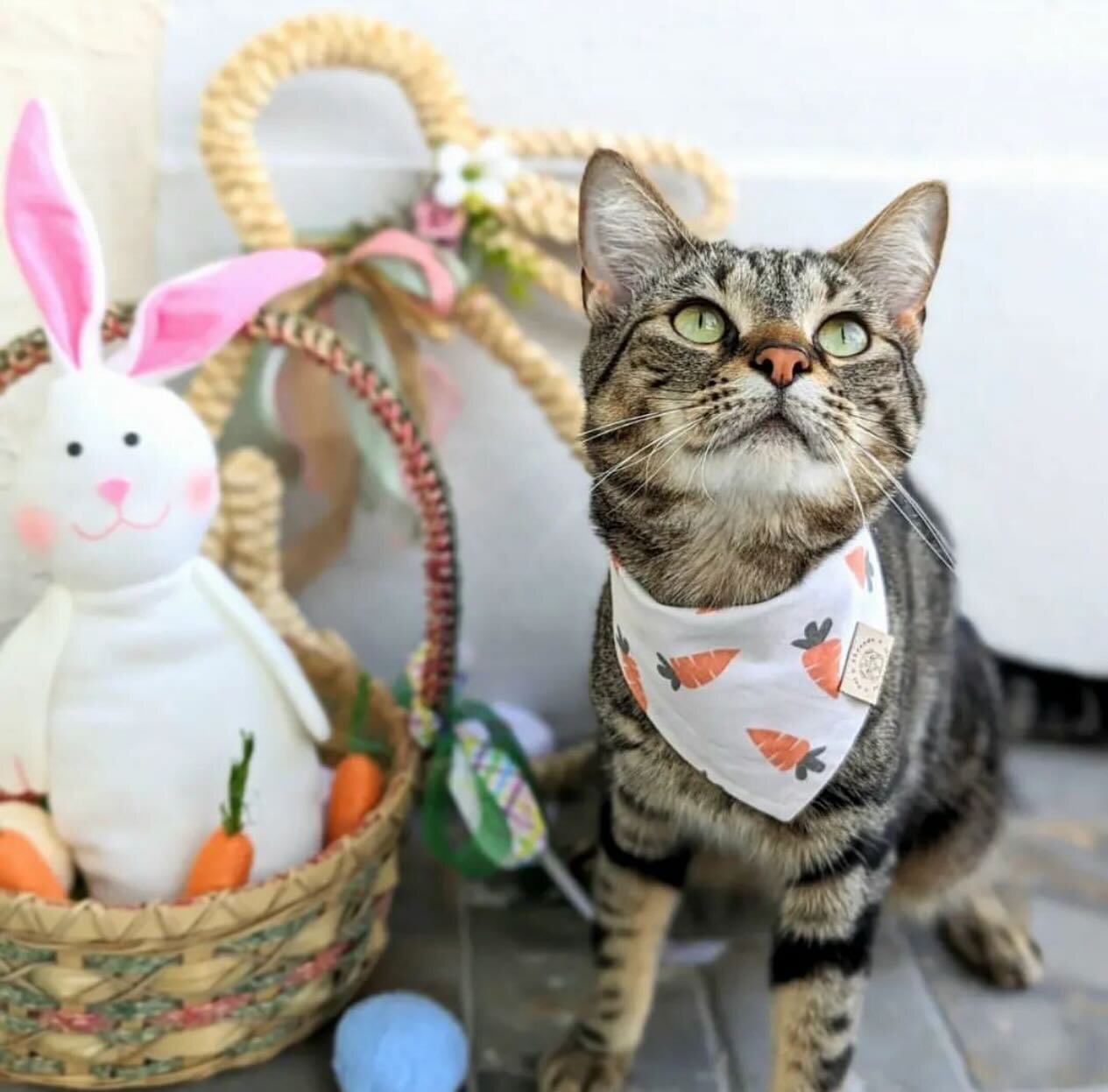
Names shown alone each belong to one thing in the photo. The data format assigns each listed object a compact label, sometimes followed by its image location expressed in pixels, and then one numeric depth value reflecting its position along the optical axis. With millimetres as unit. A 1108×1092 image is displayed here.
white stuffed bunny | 960
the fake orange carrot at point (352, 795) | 1120
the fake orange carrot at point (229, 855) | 978
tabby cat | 788
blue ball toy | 1012
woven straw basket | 940
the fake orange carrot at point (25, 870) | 962
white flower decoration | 1219
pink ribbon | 1211
